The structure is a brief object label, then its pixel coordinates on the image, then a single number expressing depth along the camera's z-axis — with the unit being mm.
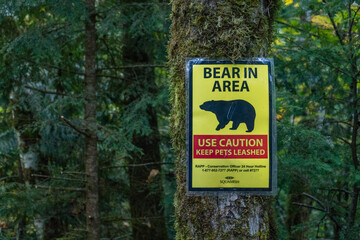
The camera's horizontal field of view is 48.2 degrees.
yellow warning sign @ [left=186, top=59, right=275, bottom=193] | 1715
